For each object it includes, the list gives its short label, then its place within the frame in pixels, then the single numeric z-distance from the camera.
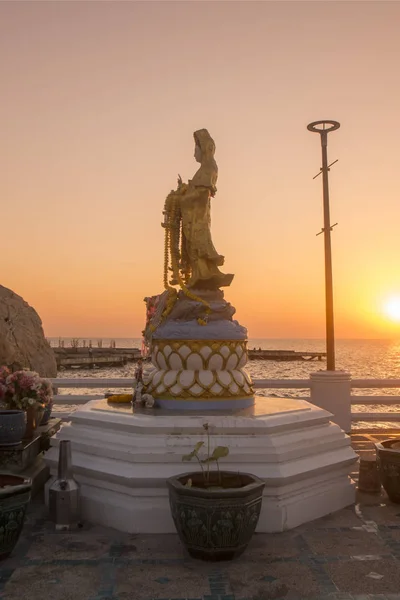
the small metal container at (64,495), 6.95
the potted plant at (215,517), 5.75
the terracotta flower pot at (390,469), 7.87
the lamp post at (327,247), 15.17
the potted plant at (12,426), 7.93
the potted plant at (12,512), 5.77
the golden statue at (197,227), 10.48
